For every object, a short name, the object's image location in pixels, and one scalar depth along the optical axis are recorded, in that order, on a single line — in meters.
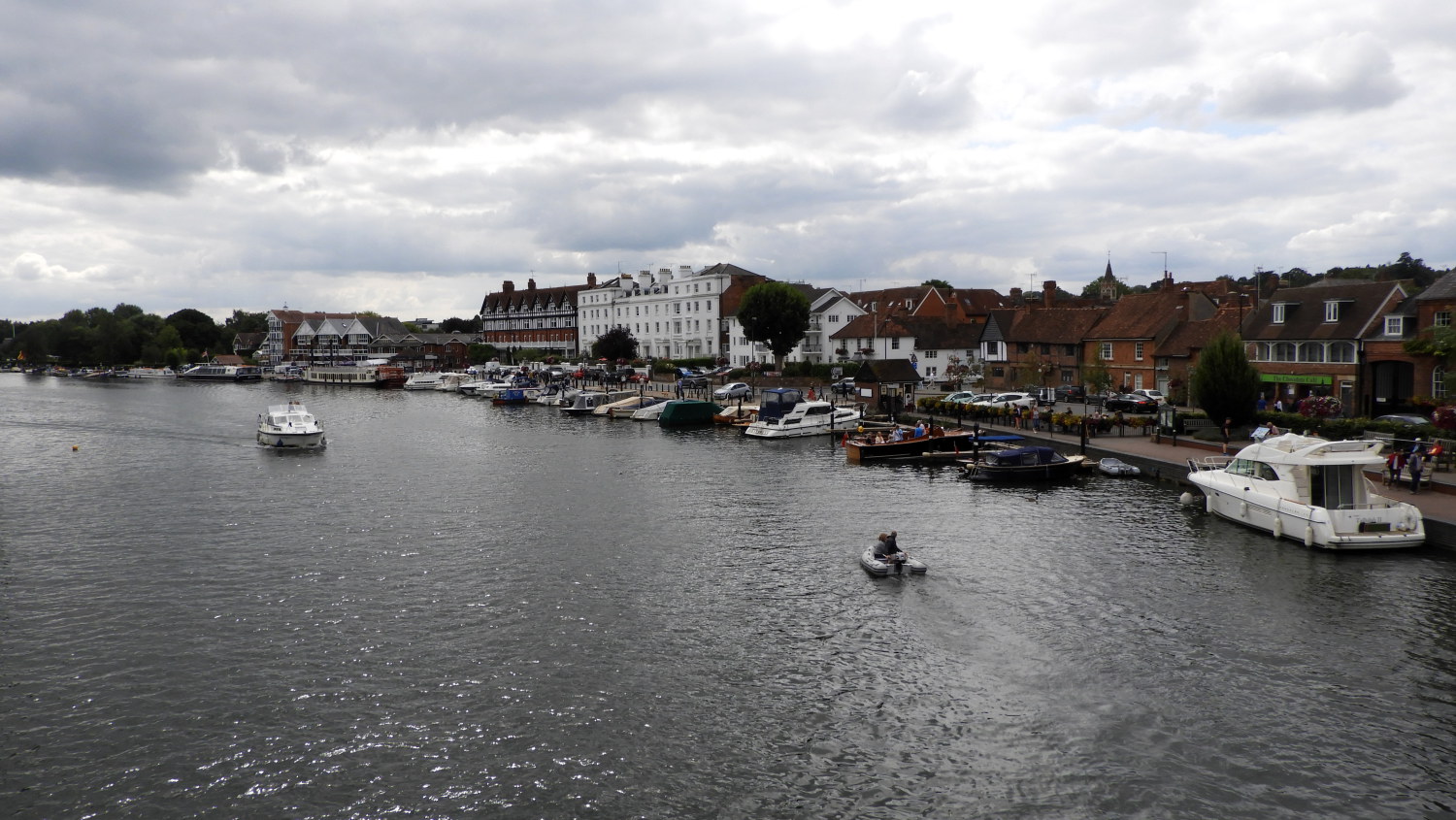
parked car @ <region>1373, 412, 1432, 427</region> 40.87
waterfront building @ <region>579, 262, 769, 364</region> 126.00
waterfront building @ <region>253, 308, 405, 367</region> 184.88
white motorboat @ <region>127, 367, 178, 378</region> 179.62
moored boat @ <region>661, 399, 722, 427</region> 72.94
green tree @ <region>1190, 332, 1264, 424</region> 45.84
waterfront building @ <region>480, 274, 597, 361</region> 162.12
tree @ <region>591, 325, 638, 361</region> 127.75
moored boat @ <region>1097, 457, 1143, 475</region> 44.22
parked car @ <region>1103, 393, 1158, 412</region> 61.38
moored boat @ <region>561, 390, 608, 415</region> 86.50
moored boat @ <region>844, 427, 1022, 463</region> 52.28
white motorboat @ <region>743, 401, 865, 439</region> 63.44
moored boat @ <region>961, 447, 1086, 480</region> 44.31
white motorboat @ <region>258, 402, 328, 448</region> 61.03
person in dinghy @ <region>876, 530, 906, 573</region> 28.11
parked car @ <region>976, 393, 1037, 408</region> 62.79
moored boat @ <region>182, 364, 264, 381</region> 167.75
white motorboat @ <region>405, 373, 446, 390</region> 131.50
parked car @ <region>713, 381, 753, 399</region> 82.38
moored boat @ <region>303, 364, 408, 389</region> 139.88
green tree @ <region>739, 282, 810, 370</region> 98.88
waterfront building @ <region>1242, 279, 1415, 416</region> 51.22
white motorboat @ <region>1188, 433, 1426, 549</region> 29.34
